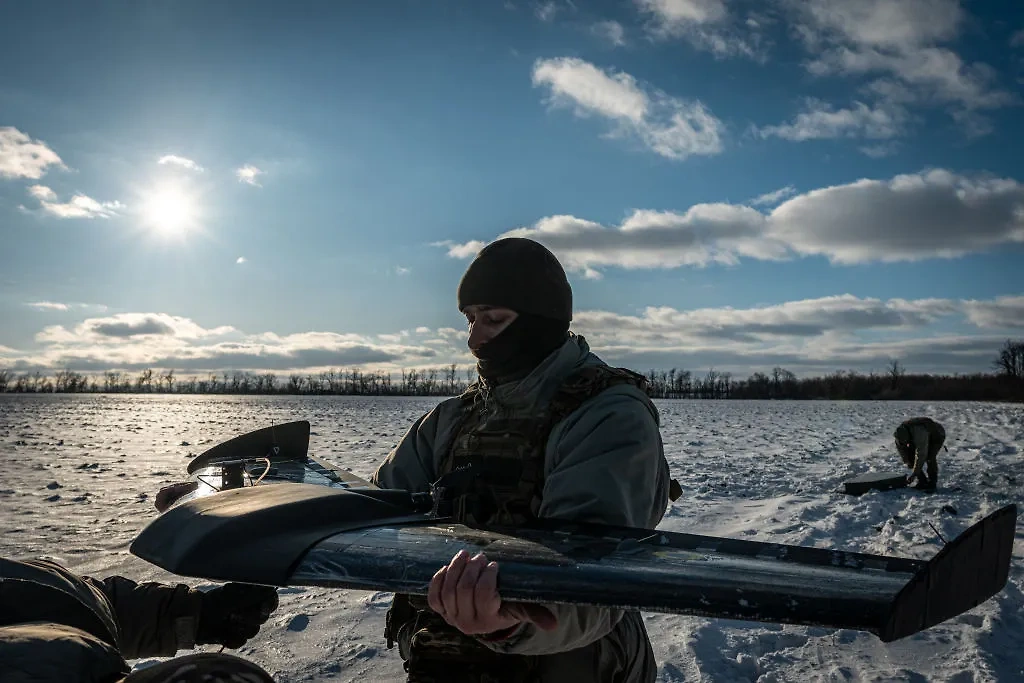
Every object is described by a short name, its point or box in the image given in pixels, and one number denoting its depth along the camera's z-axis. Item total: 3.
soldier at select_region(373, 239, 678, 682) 1.69
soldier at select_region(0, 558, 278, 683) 1.34
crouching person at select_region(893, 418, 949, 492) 8.74
